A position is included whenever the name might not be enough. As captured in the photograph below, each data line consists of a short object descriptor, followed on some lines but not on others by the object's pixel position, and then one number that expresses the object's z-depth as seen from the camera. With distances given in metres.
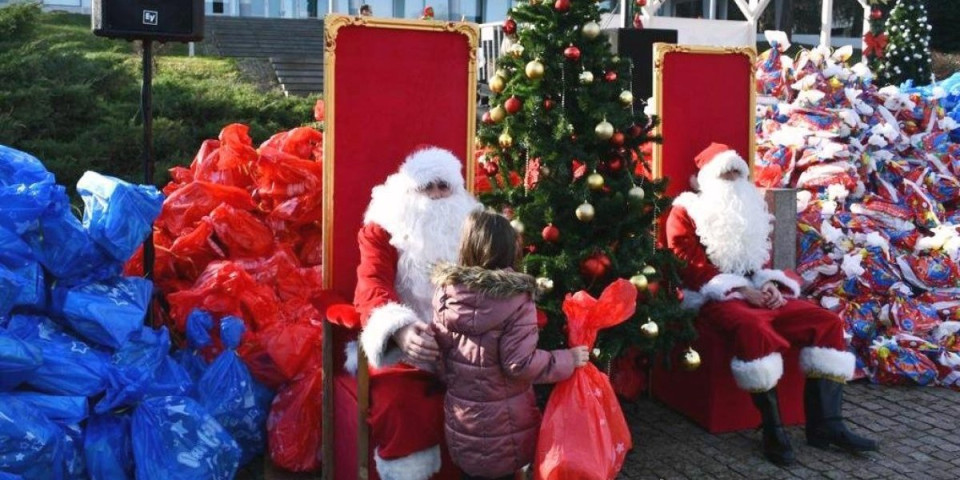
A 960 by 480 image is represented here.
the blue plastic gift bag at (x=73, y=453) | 3.42
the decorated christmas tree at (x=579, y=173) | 4.06
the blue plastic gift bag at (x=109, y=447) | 3.51
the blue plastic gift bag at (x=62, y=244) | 3.66
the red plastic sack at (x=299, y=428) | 4.12
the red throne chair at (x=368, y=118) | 3.96
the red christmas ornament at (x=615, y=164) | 4.18
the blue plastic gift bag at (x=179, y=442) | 3.56
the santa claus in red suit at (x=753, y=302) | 4.33
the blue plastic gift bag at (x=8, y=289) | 3.32
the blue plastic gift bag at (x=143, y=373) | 3.61
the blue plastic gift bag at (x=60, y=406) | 3.40
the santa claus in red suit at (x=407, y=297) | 3.27
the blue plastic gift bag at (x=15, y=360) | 3.22
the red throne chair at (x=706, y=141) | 4.73
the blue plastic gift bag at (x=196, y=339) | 4.24
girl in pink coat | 2.94
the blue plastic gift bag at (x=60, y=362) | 3.48
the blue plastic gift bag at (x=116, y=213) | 3.78
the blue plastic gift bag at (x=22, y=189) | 3.52
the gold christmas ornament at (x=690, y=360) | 4.43
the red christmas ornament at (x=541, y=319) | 3.65
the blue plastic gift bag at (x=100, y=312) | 3.65
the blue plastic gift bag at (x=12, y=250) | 3.43
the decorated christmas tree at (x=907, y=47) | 15.84
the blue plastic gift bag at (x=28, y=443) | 3.15
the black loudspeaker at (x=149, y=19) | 4.35
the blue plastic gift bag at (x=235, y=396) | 4.09
